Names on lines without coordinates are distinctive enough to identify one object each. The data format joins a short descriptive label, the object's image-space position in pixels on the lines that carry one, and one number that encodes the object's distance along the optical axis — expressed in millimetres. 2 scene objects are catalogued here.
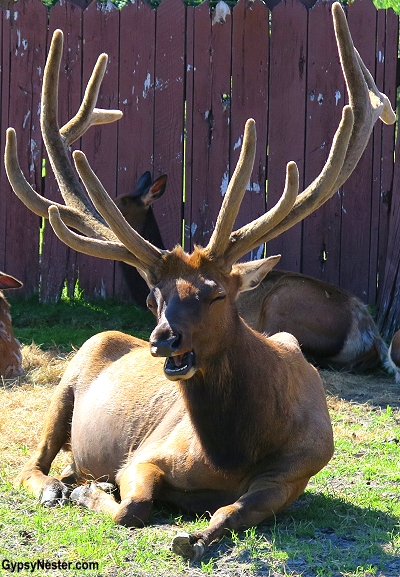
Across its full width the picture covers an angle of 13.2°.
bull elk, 8270
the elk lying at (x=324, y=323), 17011
